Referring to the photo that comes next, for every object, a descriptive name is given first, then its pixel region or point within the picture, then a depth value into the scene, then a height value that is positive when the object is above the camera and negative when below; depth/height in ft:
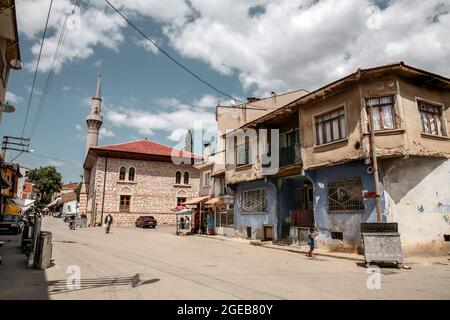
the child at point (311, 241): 44.60 -3.42
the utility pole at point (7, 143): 99.09 +23.86
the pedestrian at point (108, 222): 83.97 -1.27
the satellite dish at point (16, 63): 47.83 +23.97
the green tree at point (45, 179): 248.11 +30.89
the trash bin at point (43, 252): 30.04 -3.26
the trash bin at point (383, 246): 34.35 -3.26
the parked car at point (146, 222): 112.57 -1.58
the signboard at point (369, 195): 42.32 +2.95
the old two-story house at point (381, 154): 42.32 +9.09
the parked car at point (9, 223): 77.25 -1.21
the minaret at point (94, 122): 164.04 +50.56
